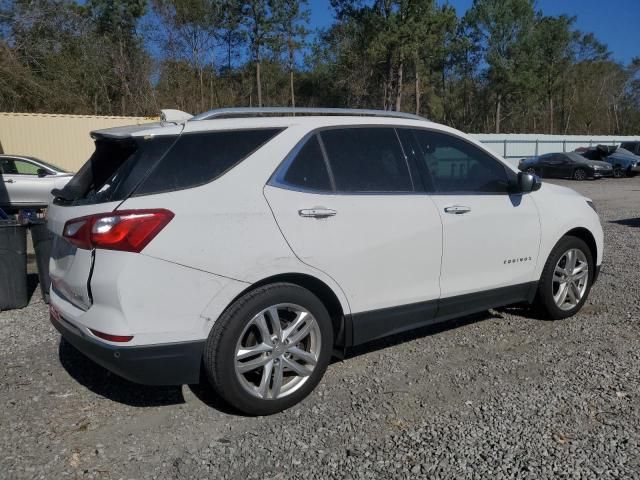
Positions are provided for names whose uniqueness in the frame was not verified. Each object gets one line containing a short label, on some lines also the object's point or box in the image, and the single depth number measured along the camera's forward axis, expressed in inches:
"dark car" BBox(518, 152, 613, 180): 1039.0
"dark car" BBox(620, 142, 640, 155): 1170.6
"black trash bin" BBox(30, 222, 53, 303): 221.5
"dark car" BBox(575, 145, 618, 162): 1125.1
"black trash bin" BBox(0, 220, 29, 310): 214.1
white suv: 116.8
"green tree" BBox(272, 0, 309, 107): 1373.0
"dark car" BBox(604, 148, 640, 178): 1071.6
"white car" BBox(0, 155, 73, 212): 568.1
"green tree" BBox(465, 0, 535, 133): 1966.0
